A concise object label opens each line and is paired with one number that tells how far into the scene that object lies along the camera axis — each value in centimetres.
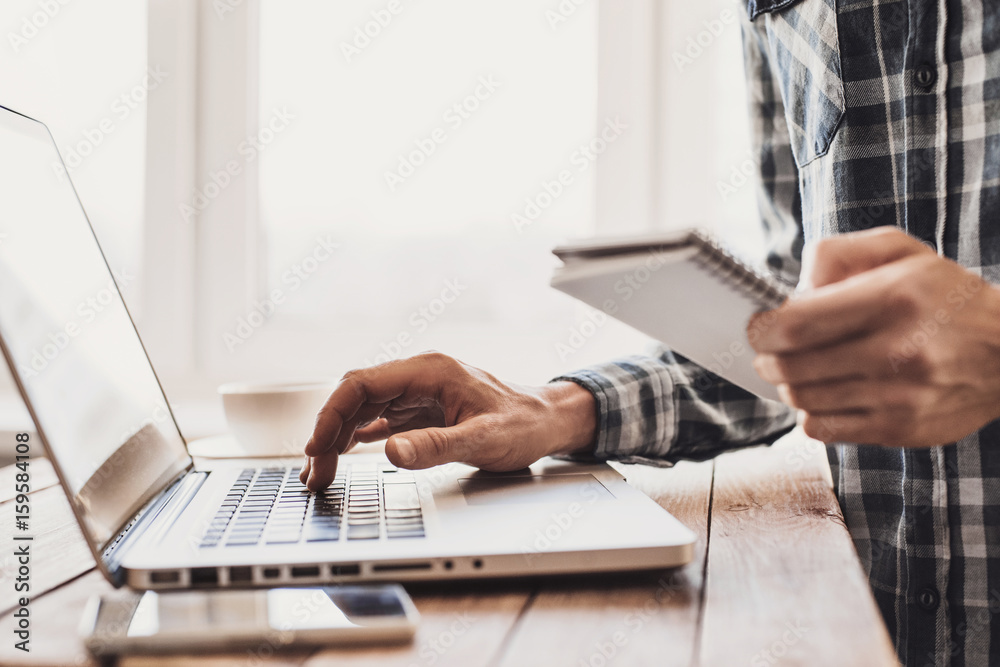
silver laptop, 40
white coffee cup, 81
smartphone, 32
